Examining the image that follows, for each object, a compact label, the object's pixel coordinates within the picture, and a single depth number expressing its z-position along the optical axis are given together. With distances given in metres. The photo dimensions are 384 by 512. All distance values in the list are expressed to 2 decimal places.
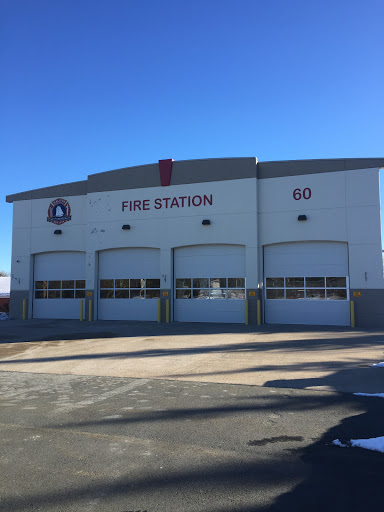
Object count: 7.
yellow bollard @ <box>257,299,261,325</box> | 19.13
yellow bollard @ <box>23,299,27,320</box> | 24.09
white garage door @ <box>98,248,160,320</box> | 21.72
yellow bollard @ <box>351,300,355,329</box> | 17.75
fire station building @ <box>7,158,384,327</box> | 18.50
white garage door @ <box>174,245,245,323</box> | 20.08
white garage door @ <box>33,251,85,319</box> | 23.59
